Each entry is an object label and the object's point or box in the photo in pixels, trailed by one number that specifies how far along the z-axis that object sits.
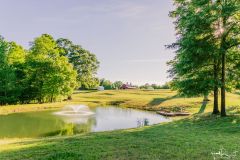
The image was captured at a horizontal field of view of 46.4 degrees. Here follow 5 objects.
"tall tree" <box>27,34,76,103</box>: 45.84
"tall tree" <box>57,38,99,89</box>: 62.73
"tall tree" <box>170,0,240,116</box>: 21.17
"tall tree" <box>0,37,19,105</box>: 41.72
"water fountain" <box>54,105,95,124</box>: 29.38
